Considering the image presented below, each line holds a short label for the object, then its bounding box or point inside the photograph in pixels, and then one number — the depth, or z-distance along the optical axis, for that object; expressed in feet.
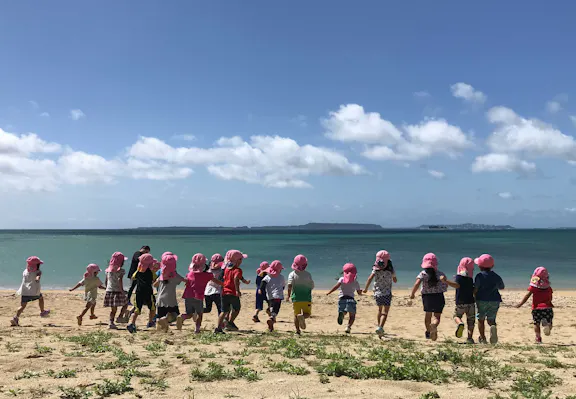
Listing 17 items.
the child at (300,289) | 35.83
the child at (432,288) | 32.68
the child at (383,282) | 35.58
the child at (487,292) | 31.68
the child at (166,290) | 34.45
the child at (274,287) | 36.47
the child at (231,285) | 35.29
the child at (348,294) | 36.29
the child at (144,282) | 35.32
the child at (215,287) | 35.63
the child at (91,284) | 40.63
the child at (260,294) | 40.14
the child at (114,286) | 37.76
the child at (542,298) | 33.17
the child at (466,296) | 32.45
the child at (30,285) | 39.86
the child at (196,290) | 35.35
